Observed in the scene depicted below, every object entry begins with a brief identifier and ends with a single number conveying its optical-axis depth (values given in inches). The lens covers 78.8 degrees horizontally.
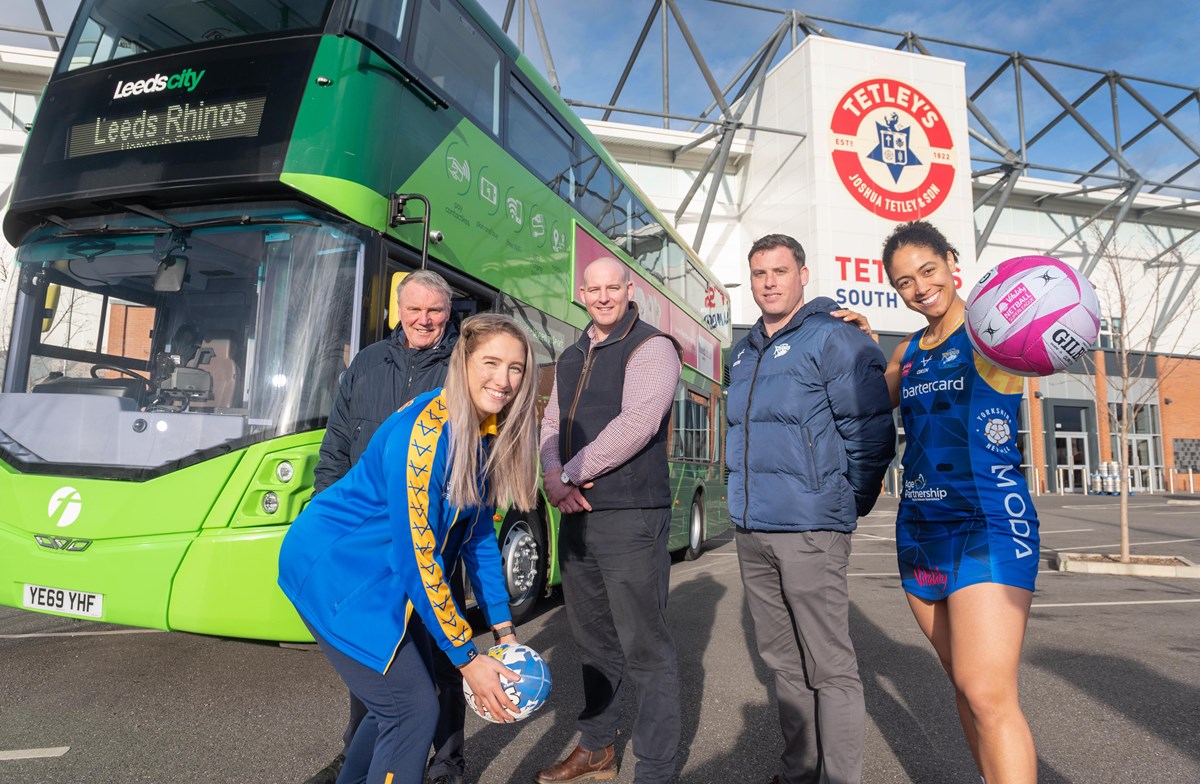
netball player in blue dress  83.7
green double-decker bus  142.3
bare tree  1182.3
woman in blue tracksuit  69.3
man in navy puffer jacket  101.4
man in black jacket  126.4
